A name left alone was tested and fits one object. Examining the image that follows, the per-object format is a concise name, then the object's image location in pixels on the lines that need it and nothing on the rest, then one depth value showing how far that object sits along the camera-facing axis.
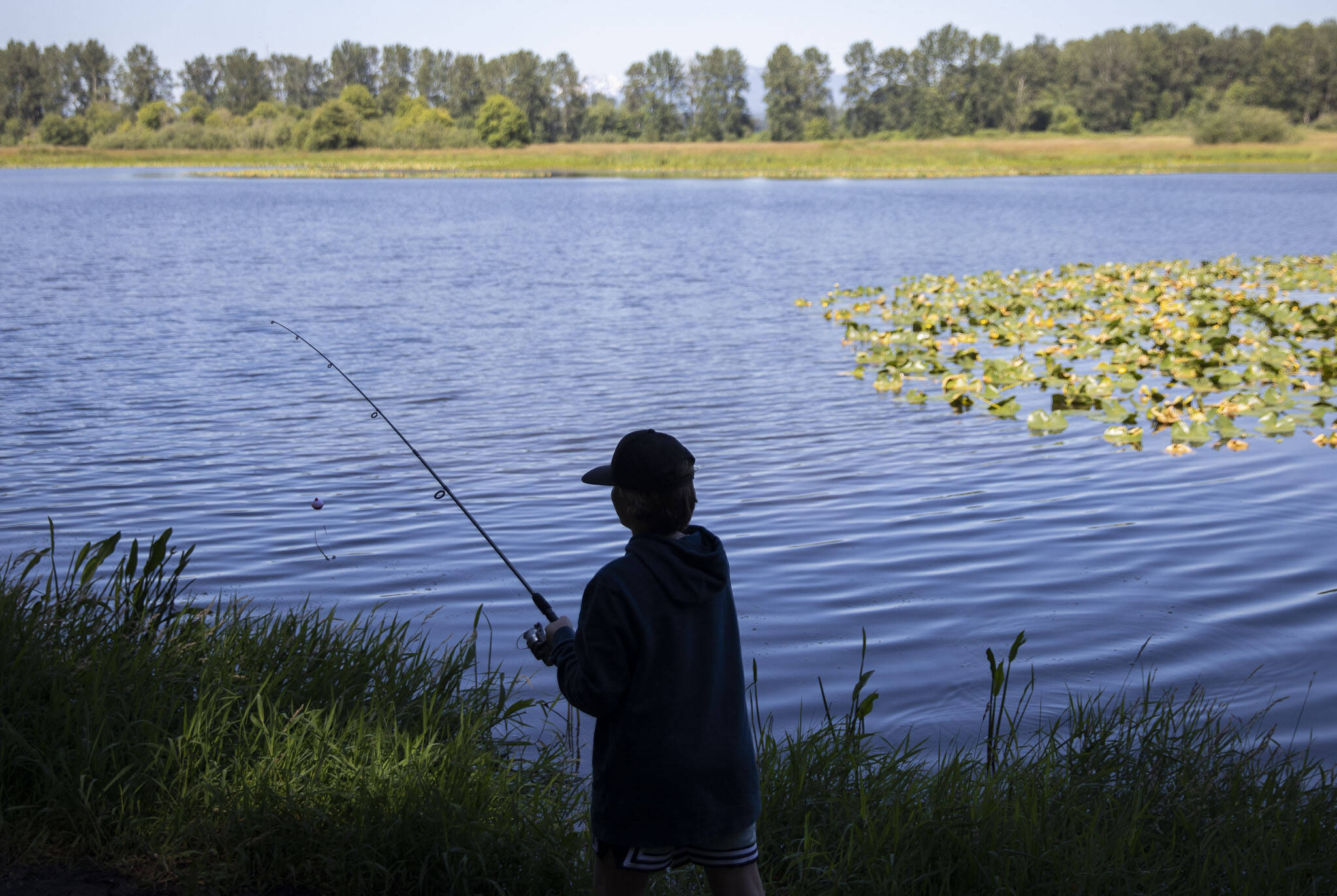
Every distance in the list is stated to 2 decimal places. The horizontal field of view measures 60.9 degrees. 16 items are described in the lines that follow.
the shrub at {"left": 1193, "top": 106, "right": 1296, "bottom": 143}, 93.12
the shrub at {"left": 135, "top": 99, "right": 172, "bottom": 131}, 143.50
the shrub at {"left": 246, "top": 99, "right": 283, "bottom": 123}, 144.04
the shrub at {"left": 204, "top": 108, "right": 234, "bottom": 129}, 129.50
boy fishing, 2.52
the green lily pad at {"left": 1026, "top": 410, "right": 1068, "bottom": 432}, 10.15
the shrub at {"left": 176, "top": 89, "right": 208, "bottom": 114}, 163.88
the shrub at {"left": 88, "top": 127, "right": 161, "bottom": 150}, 118.88
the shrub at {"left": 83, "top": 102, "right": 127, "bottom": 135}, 141.00
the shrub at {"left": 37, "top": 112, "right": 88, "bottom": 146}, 133.38
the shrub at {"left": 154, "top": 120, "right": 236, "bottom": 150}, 114.50
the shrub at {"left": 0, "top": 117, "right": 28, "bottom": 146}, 142.62
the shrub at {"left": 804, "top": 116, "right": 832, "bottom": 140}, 135.38
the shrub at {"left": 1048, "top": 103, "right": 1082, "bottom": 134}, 128.25
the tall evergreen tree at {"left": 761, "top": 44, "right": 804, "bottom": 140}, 142.00
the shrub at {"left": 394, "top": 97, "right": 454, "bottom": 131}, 131.38
